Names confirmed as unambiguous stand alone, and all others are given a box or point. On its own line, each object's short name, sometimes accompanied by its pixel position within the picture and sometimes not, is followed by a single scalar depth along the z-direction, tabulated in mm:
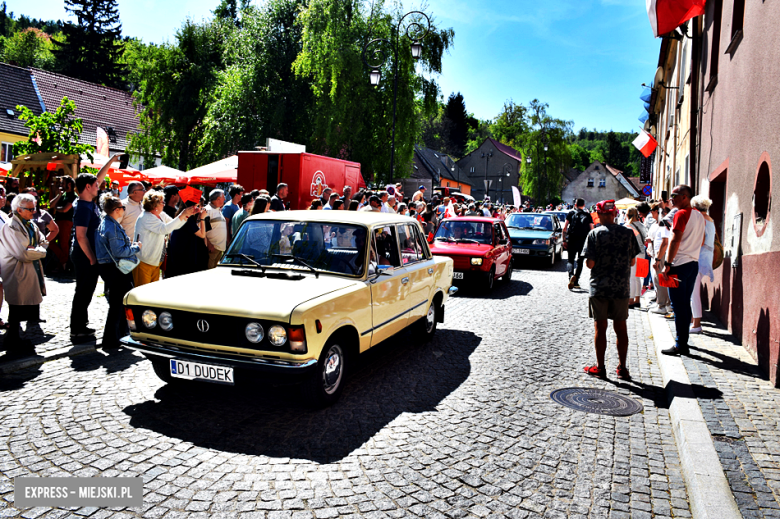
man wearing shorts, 6496
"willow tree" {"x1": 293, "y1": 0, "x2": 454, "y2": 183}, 28062
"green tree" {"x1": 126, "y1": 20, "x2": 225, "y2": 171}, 35125
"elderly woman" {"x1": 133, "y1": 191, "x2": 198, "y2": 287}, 7133
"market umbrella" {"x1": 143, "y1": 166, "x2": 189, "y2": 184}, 22391
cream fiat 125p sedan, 4707
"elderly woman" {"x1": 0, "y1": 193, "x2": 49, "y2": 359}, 6578
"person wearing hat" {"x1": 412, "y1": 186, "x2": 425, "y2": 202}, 17711
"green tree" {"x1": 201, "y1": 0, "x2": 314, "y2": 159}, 31547
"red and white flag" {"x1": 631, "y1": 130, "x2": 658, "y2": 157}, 26659
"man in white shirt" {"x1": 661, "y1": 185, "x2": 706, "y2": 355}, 7461
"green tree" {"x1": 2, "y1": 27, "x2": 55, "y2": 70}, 69375
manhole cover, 5650
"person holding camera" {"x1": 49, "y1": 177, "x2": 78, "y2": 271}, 11615
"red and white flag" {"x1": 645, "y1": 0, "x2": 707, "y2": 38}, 12125
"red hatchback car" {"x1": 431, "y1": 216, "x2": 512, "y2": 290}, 12555
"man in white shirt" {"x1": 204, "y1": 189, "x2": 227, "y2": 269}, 8522
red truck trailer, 16844
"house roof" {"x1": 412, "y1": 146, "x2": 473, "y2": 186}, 73125
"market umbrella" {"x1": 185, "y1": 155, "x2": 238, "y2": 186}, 21281
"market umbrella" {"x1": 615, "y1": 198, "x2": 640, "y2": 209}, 34719
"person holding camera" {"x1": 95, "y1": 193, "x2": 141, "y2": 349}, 6977
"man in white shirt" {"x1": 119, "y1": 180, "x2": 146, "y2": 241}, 7920
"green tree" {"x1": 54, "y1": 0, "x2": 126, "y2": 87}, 57719
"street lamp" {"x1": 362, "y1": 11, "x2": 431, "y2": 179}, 27203
